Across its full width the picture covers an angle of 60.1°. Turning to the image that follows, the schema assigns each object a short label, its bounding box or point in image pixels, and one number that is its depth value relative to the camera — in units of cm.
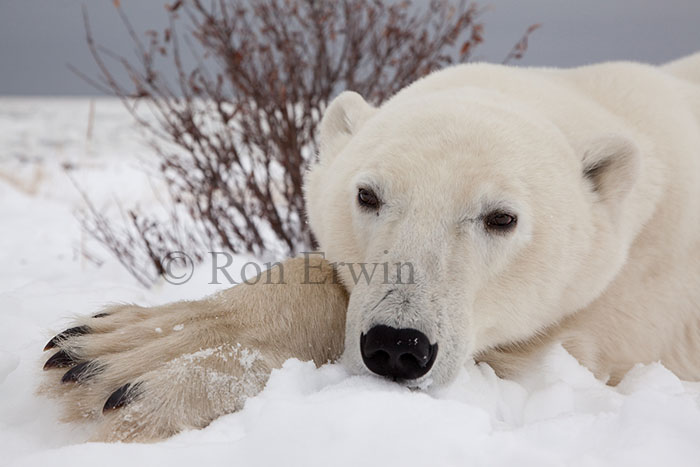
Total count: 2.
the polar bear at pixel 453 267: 163
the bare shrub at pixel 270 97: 411
